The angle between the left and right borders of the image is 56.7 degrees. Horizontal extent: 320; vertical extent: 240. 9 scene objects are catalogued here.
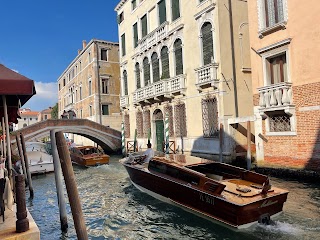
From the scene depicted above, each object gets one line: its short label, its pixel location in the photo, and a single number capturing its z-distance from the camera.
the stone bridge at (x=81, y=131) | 17.61
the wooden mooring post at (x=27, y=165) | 8.77
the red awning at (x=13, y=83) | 2.78
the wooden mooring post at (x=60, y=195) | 5.80
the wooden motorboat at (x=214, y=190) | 4.91
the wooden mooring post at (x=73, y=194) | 3.39
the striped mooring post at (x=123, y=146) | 18.39
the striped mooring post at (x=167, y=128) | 13.63
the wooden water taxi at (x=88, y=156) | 14.14
